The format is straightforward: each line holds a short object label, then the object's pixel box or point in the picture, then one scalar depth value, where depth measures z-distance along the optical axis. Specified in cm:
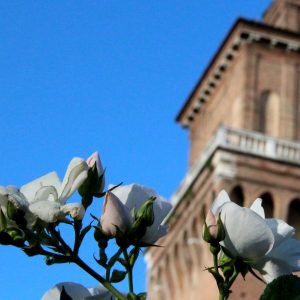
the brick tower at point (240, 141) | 2248
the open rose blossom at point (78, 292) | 130
